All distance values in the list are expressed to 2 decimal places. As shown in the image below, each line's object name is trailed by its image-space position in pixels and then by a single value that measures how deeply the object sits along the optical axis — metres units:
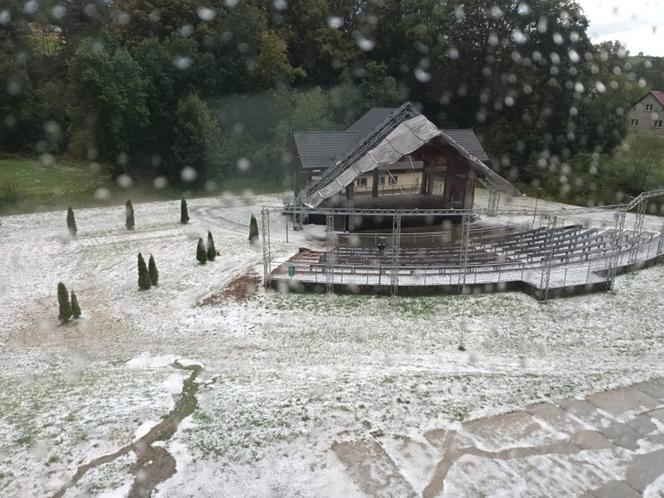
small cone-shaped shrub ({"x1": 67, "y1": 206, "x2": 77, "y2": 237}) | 24.20
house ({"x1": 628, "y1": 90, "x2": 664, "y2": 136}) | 44.81
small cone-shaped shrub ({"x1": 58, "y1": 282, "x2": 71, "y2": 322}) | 14.94
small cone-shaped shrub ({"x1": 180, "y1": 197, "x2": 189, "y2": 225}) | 26.53
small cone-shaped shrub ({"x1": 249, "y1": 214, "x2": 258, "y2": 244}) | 23.02
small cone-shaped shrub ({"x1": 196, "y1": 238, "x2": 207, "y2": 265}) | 19.95
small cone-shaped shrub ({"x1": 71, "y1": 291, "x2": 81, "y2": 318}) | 15.24
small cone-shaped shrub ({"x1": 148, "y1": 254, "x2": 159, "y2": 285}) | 17.83
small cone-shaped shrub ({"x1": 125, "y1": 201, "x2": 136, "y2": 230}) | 25.36
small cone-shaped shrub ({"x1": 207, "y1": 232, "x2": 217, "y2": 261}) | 20.25
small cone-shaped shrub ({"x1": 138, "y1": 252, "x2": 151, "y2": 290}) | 17.45
